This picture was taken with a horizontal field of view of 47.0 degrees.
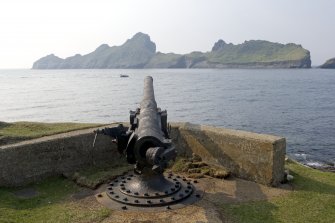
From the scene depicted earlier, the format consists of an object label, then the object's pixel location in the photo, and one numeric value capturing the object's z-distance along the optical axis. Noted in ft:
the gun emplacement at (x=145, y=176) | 23.54
